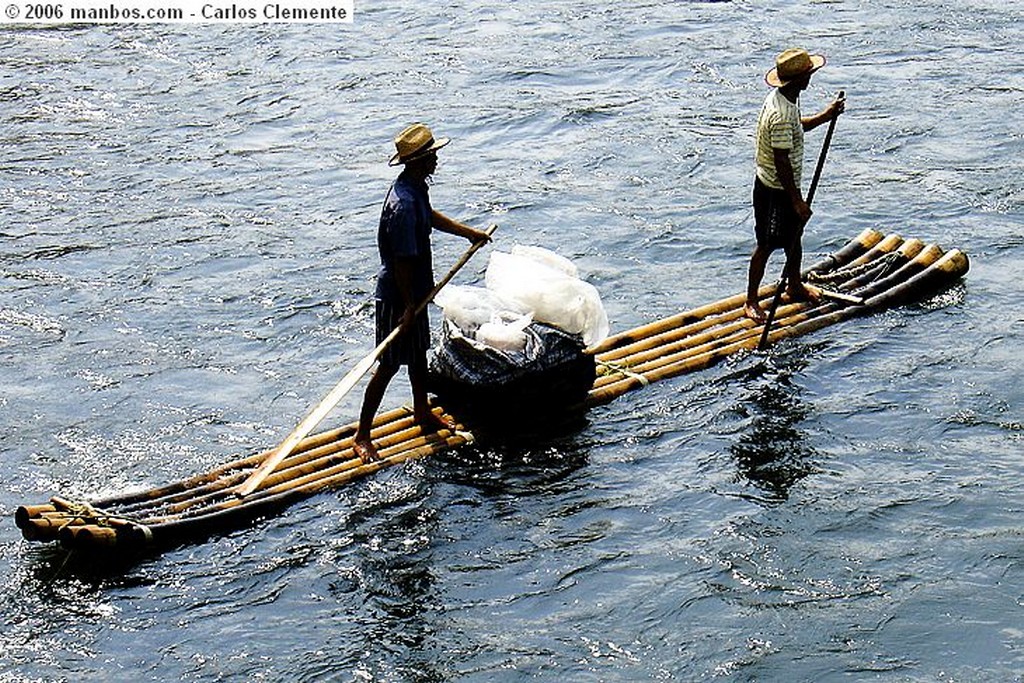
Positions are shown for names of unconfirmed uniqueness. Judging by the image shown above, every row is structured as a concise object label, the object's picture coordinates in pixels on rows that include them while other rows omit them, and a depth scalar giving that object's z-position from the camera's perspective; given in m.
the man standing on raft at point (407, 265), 16.98
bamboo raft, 15.77
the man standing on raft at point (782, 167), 19.87
